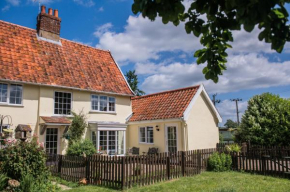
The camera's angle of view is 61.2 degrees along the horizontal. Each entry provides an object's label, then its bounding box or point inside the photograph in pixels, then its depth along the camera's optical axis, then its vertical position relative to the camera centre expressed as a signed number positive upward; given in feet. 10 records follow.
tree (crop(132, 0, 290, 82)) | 8.43 +4.27
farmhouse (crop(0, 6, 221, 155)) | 51.08 +6.35
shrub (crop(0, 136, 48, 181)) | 27.99 -3.71
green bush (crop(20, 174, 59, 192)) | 26.50 -6.37
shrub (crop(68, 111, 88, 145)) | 55.31 -0.09
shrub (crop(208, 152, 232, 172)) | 43.39 -6.13
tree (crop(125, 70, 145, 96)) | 156.88 +30.58
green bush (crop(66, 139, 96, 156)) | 50.72 -4.31
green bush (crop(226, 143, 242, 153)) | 53.31 -4.25
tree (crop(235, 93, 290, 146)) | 60.18 +1.64
